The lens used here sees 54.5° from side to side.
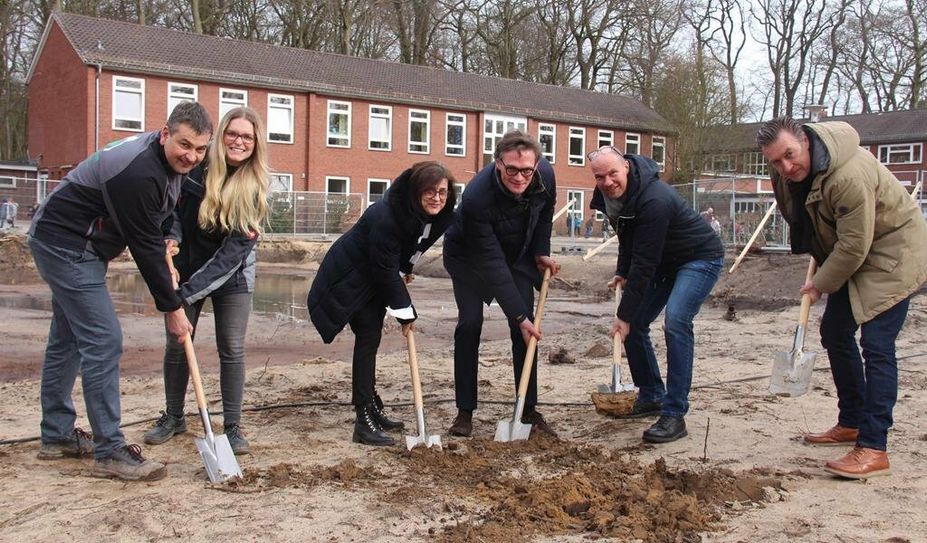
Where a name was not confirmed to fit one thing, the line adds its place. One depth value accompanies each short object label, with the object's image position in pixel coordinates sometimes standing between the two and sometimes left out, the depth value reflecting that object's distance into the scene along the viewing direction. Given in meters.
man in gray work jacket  4.27
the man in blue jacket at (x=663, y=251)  5.29
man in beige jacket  4.54
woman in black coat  5.01
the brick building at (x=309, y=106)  32.75
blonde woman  4.89
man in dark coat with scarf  5.26
